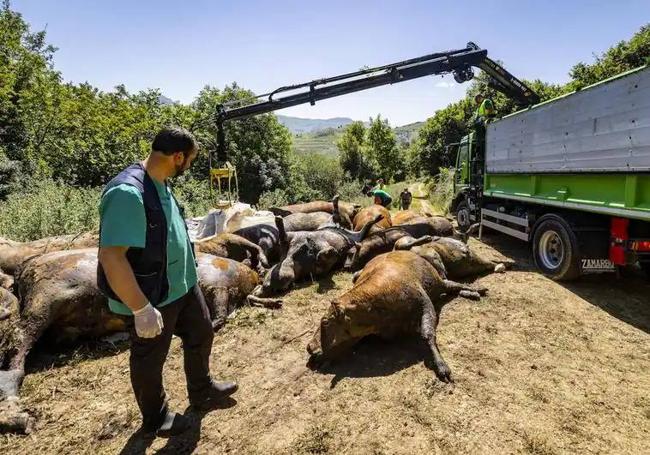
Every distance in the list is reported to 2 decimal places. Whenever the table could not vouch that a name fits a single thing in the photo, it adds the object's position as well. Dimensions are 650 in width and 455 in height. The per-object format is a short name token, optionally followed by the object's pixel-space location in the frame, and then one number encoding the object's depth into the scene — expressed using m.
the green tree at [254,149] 25.45
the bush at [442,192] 14.67
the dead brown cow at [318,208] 9.87
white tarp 8.30
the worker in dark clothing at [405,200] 12.84
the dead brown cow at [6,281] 4.48
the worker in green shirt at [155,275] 2.19
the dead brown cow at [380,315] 3.52
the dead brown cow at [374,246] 6.81
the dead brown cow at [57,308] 3.45
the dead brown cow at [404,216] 8.68
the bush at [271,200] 15.65
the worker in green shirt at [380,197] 10.68
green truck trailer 4.38
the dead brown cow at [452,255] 5.70
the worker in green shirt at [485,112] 9.05
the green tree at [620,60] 18.17
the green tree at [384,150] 32.56
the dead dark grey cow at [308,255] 5.64
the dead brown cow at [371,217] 7.99
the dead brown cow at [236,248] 6.31
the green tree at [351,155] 33.31
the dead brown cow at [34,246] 5.21
